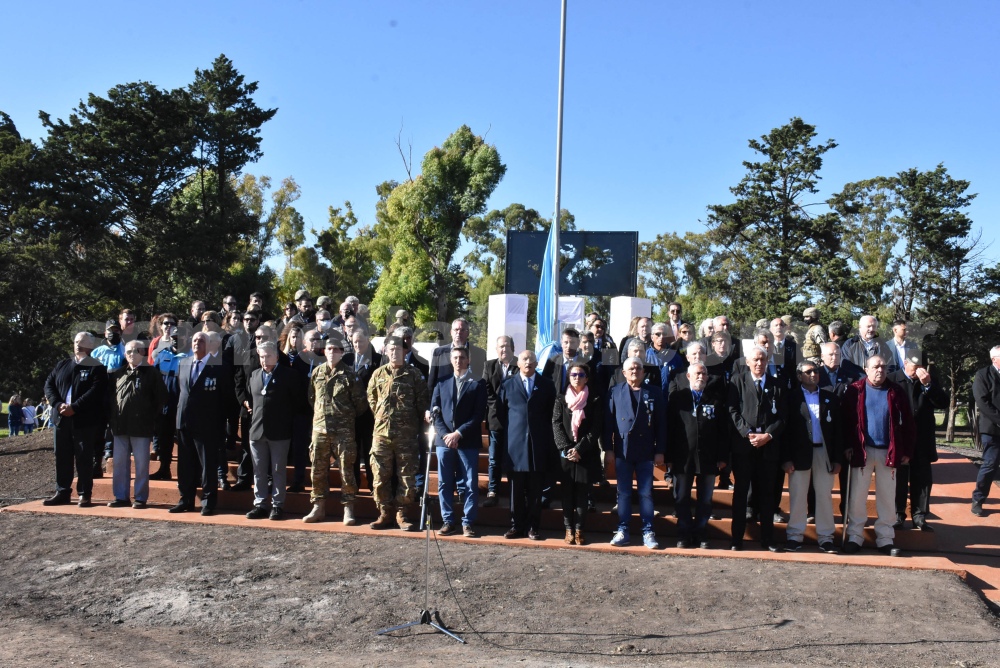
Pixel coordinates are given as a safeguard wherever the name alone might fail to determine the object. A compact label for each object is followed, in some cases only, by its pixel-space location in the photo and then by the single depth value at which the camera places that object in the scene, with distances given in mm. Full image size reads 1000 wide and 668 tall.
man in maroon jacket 7719
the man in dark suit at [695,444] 7602
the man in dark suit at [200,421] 8867
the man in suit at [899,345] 9570
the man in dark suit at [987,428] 9000
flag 13441
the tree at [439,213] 34688
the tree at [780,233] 35594
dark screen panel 15000
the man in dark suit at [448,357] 8516
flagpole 13312
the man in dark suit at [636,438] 7664
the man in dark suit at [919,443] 8227
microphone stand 5824
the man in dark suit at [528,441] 7879
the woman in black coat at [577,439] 7699
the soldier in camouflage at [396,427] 8070
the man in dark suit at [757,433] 7605
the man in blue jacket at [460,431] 8039
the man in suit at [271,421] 8578
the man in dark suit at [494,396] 8352
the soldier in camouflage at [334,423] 8242
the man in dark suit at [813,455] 7676
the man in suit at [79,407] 9266
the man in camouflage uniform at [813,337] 8984
